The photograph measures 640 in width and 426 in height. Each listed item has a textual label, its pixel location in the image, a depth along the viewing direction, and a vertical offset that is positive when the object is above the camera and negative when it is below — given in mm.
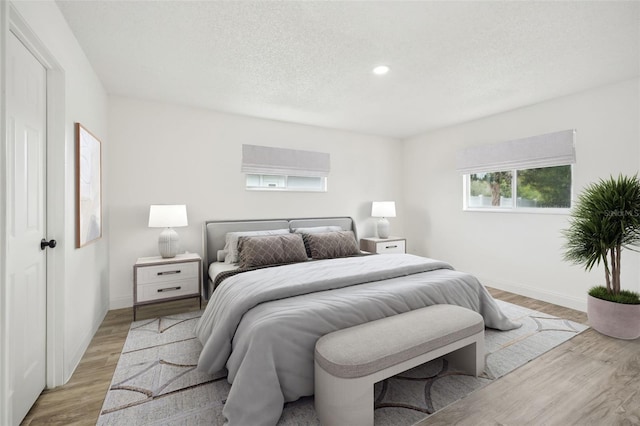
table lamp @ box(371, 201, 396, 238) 4754 -23
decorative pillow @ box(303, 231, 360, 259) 3553 -418
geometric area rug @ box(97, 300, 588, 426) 1661 -1161
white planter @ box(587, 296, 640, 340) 2520 -946
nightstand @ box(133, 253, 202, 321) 2996 -729
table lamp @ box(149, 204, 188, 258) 3184 -122
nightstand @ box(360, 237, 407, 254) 4598 -537
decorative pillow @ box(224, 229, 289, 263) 3350 -366
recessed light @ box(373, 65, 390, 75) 2657 +1324
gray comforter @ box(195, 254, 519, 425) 1587 -686
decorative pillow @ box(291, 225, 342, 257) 3954 -255
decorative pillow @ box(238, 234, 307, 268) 3129 -435
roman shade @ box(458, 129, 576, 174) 3381 +757
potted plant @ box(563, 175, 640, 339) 2516 -253
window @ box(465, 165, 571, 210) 3523 +313
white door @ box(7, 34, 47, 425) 1514 -81
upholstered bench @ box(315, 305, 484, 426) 1501 -802
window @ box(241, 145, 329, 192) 4098 +631
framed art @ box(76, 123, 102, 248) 2227 +200
